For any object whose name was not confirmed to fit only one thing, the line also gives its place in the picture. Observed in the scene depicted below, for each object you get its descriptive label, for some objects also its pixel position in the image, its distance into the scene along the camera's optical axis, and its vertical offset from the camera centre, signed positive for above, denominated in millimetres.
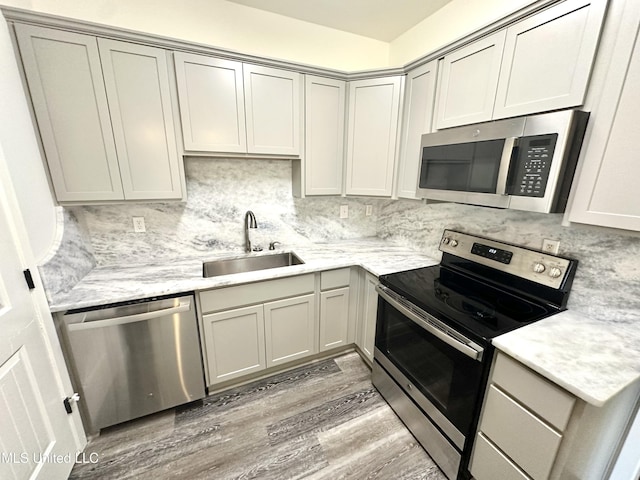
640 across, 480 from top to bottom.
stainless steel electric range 1232 -740
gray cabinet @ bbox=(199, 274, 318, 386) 1752 -1089
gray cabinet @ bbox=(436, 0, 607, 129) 1026 +528
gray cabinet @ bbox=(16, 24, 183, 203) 1376 +340
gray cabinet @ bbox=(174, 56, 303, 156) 1668 +472
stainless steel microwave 1073 +87
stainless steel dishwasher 1452 -1091
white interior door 1050 -908
